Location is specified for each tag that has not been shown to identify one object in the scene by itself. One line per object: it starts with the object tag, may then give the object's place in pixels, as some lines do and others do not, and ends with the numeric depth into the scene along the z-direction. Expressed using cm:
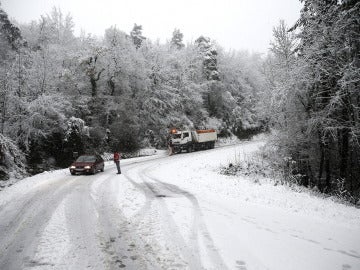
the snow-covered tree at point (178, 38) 6075
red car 1956
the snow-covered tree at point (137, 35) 5308
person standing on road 1958
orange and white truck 3662
